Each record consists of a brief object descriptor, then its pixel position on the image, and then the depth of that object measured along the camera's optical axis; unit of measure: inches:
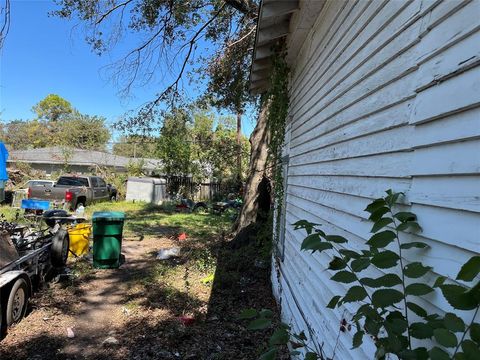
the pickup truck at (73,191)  679.7
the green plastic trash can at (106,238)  333.1
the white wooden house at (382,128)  58.9
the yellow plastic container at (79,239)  352.8
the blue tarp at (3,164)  322.0
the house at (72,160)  1246.1
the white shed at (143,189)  971.9
